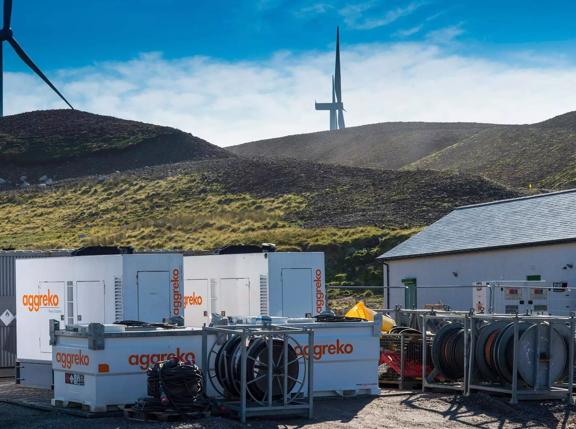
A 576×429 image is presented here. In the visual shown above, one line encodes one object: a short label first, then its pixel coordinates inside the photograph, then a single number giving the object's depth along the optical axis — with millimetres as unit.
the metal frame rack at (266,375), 14938
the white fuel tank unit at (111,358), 15359
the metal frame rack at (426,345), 19141
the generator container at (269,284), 22219
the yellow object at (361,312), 25141
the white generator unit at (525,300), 24156
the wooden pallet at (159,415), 14508
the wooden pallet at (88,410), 15289
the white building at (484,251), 30344
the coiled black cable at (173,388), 14766
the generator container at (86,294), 19812
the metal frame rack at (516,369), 17438
